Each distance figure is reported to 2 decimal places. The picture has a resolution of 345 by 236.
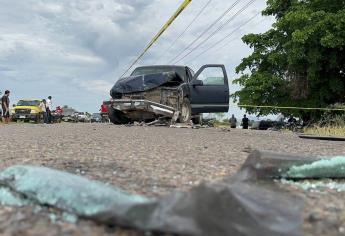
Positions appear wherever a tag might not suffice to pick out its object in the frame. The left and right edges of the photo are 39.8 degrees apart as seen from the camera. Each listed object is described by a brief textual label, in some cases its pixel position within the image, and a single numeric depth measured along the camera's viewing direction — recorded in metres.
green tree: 23.02
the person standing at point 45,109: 26.72
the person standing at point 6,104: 22.55
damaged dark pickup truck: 14.16
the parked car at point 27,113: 31.23
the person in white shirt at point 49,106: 26.82
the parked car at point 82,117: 51.75
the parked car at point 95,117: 55.77
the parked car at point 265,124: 32.41
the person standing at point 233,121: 35.55
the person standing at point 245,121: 32.25
